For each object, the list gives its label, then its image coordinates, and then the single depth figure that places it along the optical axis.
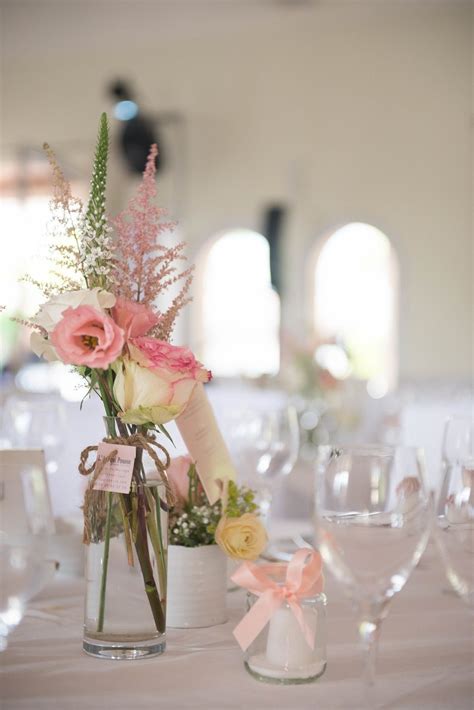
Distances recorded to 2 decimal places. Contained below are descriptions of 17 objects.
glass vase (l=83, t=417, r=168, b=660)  0.83
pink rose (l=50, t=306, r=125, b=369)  0.78
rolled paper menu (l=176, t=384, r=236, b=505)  0.98
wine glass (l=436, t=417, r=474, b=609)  0.85
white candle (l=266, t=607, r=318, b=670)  0.79
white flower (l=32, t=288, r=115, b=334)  0.81
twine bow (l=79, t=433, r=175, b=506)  0.84
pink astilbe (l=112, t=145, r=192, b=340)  0.85
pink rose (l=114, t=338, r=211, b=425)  0.80
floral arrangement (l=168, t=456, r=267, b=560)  0.91
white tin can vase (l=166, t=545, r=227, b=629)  0.94
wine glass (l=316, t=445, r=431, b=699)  0.71
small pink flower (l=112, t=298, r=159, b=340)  0.83
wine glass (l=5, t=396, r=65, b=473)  1.51
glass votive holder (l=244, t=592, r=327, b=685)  0.79
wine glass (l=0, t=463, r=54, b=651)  0.82
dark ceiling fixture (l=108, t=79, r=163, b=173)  8.16
